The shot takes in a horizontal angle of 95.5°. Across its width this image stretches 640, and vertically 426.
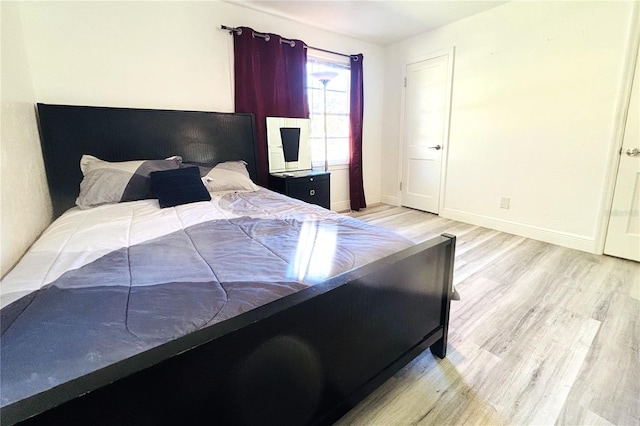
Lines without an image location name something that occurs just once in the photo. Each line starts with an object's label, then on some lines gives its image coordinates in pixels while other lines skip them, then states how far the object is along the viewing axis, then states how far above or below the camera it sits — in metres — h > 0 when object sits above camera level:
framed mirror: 3.28 +0.13
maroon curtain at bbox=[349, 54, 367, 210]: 3.91 +0.24
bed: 0.62 -0.43
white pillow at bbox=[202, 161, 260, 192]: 2.44 -0.22
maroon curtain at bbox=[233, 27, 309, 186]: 2.97 +0.79
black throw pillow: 2.01 -0.23
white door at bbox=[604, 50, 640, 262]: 2.37 -0.39
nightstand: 3.06 -0.34
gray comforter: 0.68 -0.41
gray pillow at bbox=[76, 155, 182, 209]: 2.04 -0.18
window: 3.69 +0.55
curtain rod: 2.86 +1.21
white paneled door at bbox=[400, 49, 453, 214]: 3.68 +0.30
